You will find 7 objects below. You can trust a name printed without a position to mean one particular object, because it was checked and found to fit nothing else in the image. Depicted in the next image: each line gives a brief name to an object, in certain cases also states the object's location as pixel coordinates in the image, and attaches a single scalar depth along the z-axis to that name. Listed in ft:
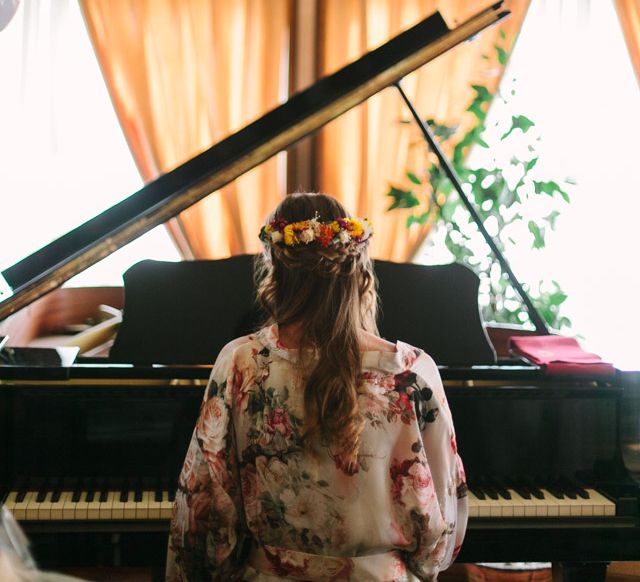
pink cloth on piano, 7.60
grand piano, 6.84
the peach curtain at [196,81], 13.80
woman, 5.33
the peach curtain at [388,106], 14.34
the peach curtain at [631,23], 14.83
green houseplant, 13.28
